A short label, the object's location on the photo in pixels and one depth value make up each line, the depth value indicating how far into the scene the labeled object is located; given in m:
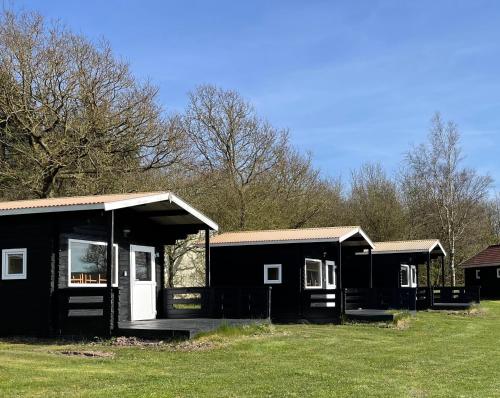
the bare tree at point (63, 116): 23.47
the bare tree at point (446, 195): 41.19
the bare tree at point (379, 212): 40.28
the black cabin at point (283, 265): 19.77
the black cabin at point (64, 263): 13.07
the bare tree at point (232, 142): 33.84
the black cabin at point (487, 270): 42.14
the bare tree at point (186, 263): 30.47
